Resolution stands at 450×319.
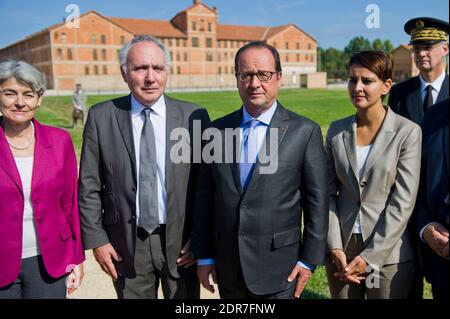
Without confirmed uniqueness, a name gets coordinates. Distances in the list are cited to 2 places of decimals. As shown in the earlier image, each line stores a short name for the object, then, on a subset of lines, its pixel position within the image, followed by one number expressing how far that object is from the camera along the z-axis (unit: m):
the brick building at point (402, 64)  51.72
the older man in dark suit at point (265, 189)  2.59
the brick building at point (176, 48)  50.77
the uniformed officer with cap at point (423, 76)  3.57
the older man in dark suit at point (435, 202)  2.42
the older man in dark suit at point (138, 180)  2.87
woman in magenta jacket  2.57
